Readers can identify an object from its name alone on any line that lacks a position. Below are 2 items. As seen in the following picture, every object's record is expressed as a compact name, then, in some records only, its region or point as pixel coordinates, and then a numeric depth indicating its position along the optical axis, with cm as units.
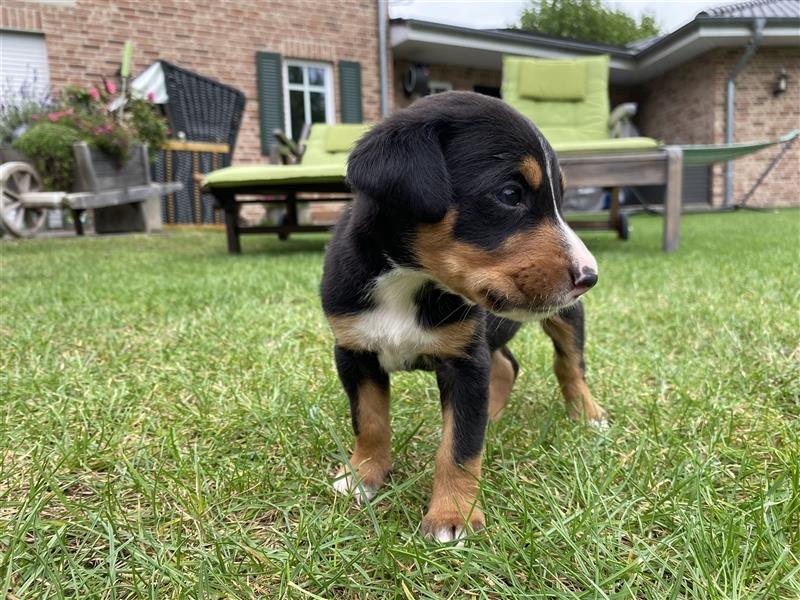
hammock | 692
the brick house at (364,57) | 1034
